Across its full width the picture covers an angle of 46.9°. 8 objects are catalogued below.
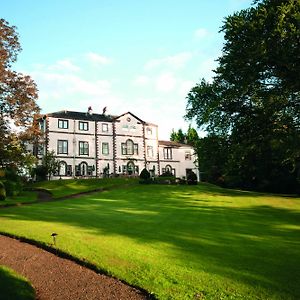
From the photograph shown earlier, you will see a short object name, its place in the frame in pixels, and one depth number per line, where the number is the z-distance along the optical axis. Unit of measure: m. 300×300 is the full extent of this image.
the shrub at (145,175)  51.50
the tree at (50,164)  54.62
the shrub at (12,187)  34.12
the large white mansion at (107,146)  61.66
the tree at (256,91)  24.27
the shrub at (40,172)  54.41
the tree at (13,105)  32.09
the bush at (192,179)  49.69
